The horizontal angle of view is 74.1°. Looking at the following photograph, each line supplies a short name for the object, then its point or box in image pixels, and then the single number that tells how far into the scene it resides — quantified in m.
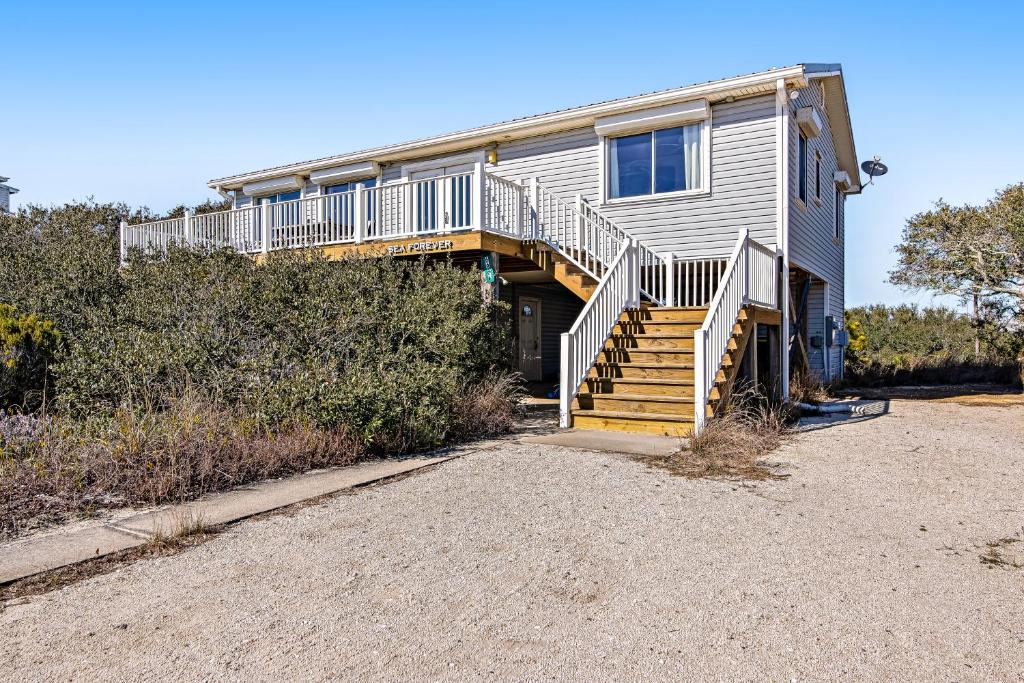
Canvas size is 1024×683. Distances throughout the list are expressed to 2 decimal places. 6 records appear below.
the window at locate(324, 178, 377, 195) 14.93
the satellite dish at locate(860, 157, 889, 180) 15.54
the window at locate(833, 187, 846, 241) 16.05
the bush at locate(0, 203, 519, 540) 5.05
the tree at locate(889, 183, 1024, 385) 15.57
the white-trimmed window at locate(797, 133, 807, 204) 11.95
